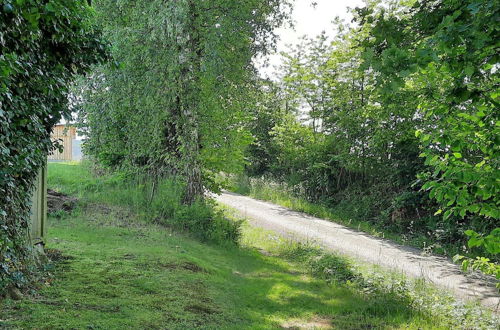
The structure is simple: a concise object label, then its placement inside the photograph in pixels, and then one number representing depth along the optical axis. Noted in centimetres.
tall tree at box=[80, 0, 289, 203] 923
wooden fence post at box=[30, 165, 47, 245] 553
